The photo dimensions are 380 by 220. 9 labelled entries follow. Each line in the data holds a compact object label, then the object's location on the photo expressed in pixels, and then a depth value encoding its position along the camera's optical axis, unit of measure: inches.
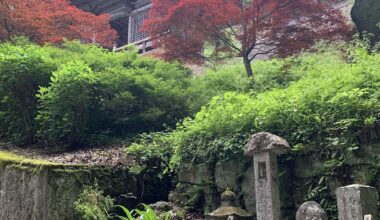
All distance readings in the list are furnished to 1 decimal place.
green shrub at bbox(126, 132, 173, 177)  336.8
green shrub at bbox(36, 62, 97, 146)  358.3
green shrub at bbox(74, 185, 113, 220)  277.3
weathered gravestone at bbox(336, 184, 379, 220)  187.2
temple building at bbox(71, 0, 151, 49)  792.9
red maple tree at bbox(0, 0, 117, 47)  528.7
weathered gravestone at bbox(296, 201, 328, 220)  198.7
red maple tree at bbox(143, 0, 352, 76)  424.5
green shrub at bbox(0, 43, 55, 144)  380.2
